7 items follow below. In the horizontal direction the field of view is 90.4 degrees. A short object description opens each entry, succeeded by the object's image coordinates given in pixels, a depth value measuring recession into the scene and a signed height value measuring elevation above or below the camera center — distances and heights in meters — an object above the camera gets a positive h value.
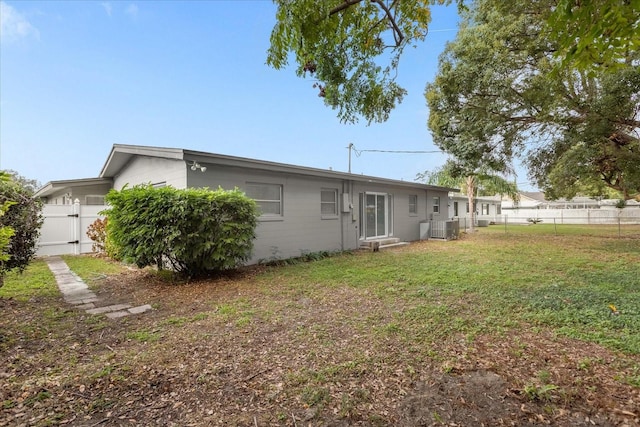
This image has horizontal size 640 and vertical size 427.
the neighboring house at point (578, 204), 33.73 +1.04
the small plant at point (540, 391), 2.45 -1.41
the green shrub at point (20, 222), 4.78 -0.08
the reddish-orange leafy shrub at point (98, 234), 10.28 -0.59
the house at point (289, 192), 7.79 +0.74
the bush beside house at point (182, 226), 6.14 -0.22
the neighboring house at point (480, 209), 26.08 +0.50
